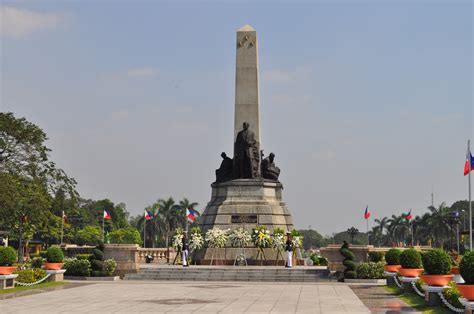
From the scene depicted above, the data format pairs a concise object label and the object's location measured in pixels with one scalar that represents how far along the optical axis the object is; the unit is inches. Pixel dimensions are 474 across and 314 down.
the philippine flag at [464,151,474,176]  1584.6
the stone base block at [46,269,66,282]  1284.8
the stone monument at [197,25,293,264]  1691.7
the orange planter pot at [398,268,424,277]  1026.1
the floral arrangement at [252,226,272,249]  1606.8
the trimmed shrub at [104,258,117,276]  1430.9
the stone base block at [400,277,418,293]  1015.6
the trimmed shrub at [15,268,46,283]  1191.6
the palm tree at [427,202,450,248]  4803.2
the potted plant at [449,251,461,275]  947.3
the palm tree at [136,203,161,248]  4913.9
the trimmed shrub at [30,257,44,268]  1558.8
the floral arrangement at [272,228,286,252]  1605.6
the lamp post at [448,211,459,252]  2989.2
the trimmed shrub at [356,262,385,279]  1341.0
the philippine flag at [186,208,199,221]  2108.6
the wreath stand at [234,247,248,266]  1618.6
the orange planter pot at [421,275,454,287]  816.9
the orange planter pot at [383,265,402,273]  1198.3
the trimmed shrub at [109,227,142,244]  4498.0
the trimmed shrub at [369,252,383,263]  1401.3
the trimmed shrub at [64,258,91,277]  1416.1
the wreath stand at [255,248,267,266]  1622.8
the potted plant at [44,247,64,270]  1299.2
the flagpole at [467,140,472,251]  1612.3
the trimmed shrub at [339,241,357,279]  1359.5
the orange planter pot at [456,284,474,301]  638.5
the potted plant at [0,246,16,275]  1087.6
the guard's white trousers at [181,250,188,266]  1595.0
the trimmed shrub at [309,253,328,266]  1734.6
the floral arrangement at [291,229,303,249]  1649.9
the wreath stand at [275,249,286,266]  1623.4
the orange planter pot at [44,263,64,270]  1296.8
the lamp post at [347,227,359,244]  2330.2
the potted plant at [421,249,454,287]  816.9
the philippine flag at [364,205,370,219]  2519.7
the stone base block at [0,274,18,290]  1079.0
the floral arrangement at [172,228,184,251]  1633.9
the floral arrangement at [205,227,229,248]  1642.5
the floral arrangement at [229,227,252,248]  1626.5
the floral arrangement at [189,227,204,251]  1665.8
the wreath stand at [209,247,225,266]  1646.2
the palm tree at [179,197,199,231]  5004.9
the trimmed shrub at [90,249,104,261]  1437.0
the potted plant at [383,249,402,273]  1205.3
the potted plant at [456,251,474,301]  640.4
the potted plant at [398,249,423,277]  1030.6
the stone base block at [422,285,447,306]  820.6
